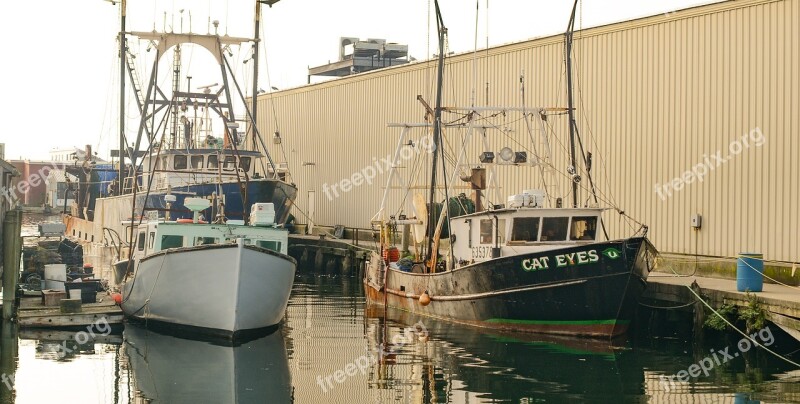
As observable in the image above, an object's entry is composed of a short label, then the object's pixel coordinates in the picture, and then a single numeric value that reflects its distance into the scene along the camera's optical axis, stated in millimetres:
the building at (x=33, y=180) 81062
